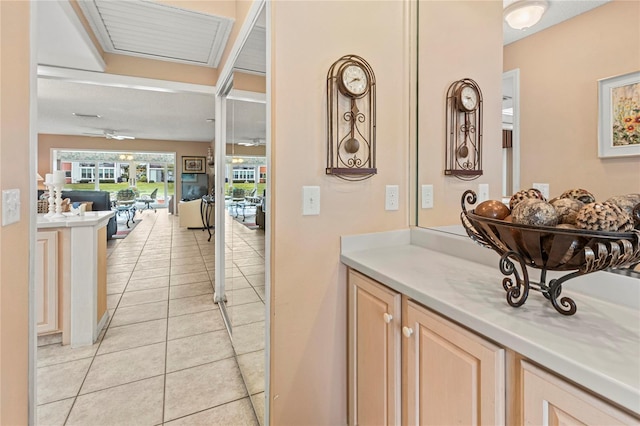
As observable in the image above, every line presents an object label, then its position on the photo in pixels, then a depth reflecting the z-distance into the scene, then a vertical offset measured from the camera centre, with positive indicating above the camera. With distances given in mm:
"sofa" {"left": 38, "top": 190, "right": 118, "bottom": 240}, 6000 +223
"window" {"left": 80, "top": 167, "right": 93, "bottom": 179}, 11227 +1335
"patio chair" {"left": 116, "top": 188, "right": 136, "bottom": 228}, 10352 +368
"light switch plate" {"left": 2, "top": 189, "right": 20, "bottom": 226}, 1035 +12
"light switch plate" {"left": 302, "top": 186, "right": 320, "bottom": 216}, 1355 +45
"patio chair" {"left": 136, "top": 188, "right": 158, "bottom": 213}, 12422 +430
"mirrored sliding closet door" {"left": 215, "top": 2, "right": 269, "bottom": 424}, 1527 +65
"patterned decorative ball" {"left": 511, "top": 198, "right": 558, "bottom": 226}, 768 -7
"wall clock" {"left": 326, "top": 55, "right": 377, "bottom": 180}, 1388 +419
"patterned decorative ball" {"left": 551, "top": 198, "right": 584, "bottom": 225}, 782 +5
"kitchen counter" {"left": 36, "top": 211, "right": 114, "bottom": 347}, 2305 -485
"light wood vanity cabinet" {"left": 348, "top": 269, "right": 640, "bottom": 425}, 630 -427
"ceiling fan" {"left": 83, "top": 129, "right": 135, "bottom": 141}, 8359 +2084
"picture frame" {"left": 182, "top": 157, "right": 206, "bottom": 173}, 10586 +1550
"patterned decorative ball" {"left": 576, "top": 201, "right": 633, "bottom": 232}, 682 -17
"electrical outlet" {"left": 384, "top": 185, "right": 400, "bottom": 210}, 1561 +65
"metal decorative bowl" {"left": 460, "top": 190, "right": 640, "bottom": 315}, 665 -90
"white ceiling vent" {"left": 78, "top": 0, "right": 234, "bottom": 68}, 2217 +1435
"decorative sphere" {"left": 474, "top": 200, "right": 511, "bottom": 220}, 892 +2
